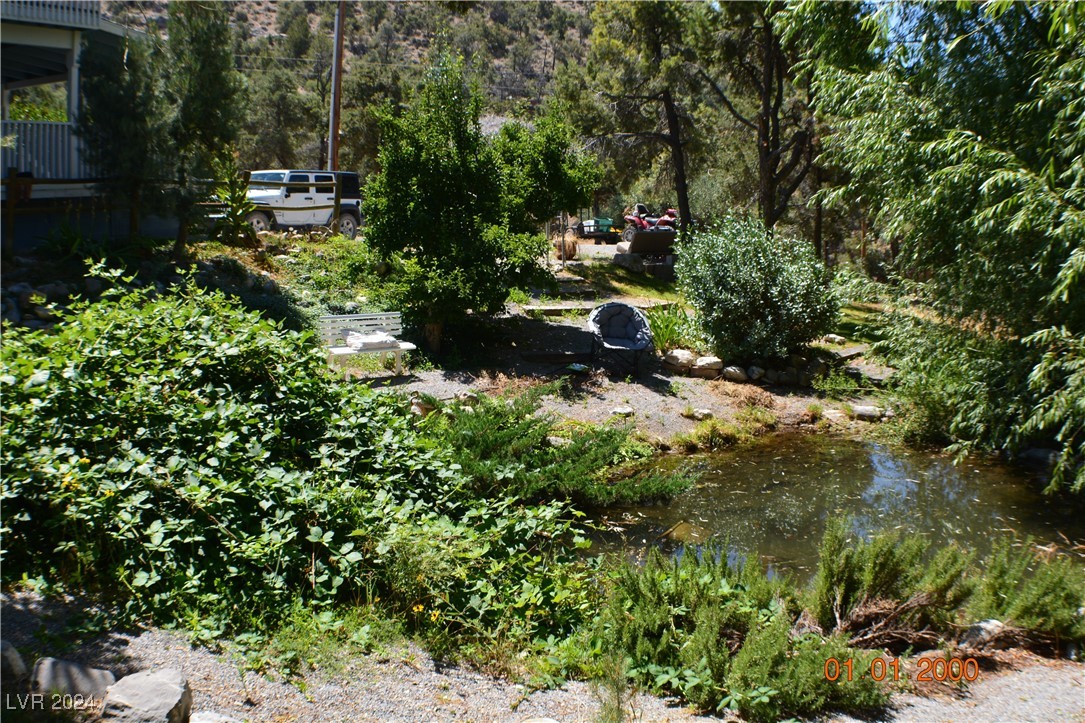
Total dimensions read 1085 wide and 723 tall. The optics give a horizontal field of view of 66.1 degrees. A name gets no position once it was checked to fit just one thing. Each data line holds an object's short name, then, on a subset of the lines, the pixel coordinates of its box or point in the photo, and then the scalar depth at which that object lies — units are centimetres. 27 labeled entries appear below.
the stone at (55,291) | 1109
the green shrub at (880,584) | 555
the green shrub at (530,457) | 736
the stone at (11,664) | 351
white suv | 2067
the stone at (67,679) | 349
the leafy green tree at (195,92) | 1361
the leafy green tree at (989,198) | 842
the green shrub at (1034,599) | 554
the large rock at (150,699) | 341
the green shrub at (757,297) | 1394
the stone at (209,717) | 366
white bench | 1161
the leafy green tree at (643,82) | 2198
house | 1269
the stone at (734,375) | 1373
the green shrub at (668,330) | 1448
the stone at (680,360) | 1391
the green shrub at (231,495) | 465
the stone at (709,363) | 1381
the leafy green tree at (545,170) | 1412
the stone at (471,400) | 938
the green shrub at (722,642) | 448
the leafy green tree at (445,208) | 1288
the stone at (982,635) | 543
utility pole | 2286
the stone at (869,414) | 1259
